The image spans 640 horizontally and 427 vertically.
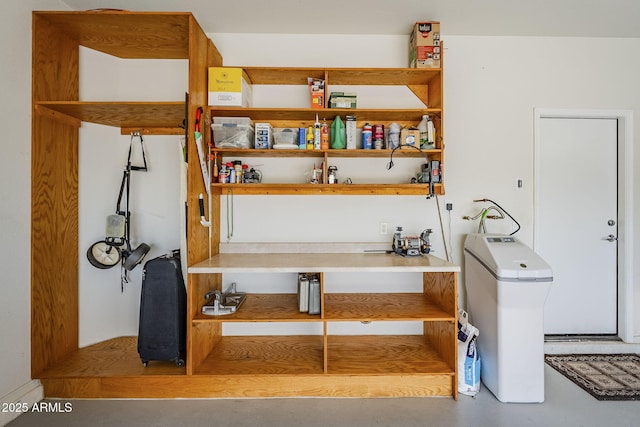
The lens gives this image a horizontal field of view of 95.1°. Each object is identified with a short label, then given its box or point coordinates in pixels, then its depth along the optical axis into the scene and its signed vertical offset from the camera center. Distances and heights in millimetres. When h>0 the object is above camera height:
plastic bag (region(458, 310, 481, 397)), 1949 -1000
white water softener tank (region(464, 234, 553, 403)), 1832 -701
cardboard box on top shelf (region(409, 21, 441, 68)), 2279 +1350
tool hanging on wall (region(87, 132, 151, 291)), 2324 -271
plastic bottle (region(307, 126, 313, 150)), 2270 +602
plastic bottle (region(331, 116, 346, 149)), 2232 +610
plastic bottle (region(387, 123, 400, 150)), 2291 +629
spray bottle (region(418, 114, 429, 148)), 2293 +648
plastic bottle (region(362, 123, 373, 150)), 2307 +617
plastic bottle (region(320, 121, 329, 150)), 2248 +599
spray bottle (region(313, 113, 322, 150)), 2242 +611
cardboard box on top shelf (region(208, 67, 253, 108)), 2182 +944
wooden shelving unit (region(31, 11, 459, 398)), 1916 -435
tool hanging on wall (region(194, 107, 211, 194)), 1979 +410
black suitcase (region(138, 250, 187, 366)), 1924 -654
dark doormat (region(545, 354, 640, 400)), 1981 -1186
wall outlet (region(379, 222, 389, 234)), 2535 -111
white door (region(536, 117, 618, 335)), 2648 -51
